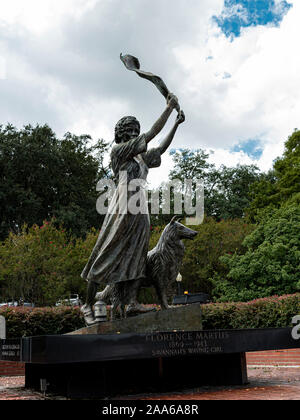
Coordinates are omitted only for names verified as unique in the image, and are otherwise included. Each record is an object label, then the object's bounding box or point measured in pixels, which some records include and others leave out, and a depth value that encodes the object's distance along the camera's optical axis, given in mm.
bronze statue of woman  6398
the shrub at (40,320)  11203
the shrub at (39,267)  21062
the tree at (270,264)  17625
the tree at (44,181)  32844
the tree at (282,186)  28906
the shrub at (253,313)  11453
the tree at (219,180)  40125
